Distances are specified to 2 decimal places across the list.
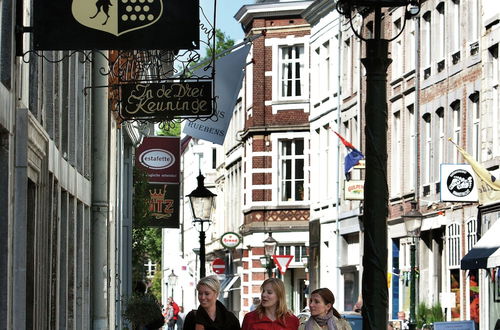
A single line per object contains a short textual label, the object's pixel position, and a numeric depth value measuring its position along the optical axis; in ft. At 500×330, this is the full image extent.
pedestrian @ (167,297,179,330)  179.55
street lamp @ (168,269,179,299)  312.91
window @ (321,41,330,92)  169.78
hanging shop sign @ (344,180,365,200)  137.39
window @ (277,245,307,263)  199.00
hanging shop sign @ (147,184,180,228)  98.73
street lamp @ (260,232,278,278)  151.12
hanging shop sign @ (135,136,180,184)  97.91
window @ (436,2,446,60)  122.52
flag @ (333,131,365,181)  137.28
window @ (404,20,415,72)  132.05
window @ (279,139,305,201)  200.23
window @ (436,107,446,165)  120.88
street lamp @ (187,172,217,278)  86.58
